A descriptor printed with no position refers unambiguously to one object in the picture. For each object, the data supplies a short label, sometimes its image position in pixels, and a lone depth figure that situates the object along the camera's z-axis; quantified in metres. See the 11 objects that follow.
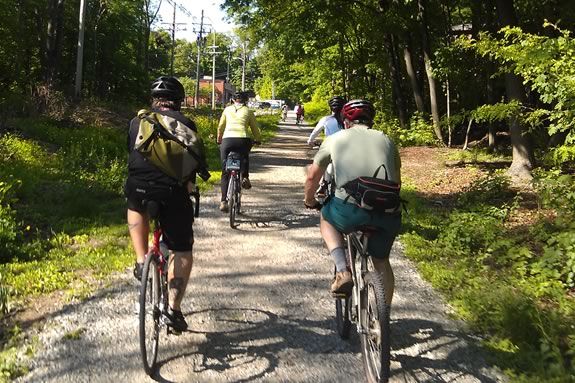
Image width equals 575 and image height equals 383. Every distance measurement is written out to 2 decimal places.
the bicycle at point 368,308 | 3.14
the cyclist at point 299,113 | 39.39
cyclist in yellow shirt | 7.78
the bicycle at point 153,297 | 3.33
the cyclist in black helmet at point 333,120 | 6.89
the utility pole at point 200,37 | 56.34
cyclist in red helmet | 3.46
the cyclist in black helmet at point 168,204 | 3.52
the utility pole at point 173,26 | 56.83
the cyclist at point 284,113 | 48.70
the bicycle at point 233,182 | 7.65
